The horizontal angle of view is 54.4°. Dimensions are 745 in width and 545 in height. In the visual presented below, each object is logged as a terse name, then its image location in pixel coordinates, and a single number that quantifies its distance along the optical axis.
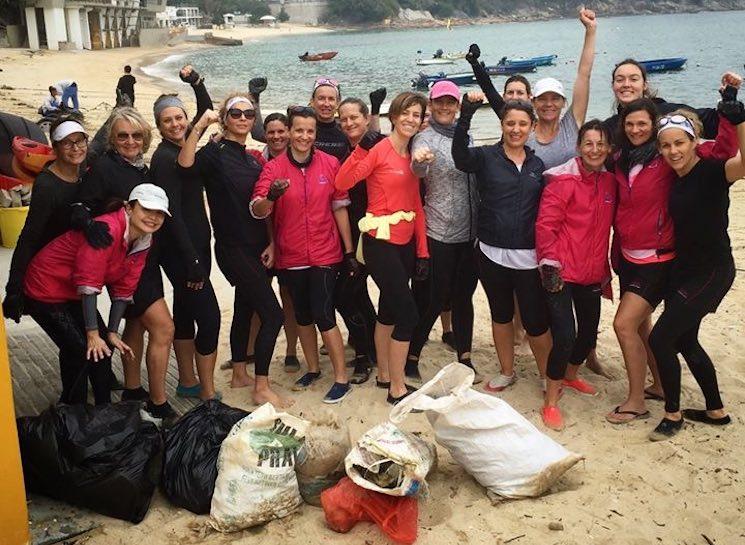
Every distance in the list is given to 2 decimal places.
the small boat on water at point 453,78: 36.78
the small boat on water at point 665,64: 41.00
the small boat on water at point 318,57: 60.87
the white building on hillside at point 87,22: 55.16
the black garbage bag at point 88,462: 3.66
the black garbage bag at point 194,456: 3.75
